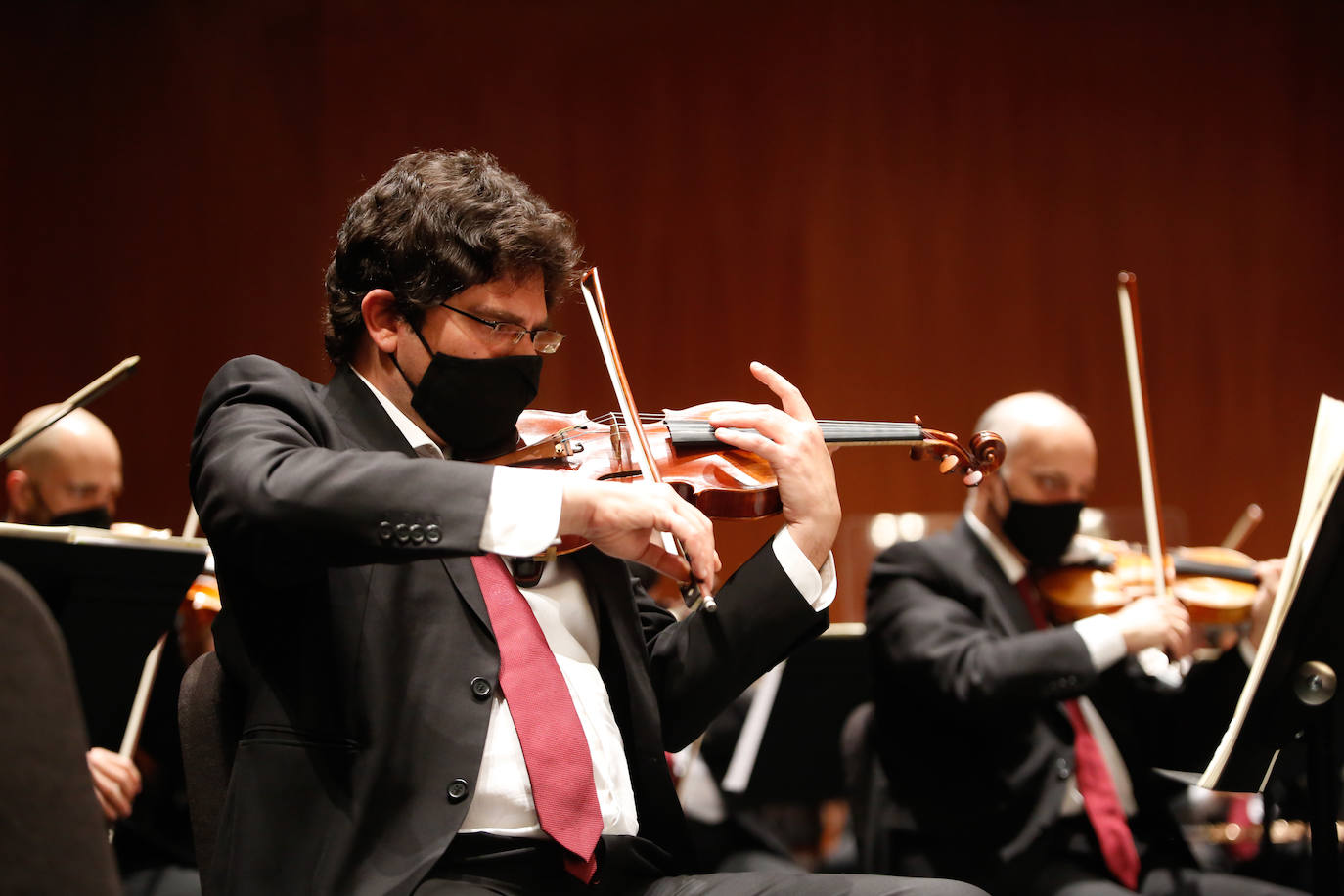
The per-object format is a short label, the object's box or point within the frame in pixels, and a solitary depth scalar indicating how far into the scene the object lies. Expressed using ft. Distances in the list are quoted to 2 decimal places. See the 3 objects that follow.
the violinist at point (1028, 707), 24.68
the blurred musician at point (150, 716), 24.41
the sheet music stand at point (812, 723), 27.71
